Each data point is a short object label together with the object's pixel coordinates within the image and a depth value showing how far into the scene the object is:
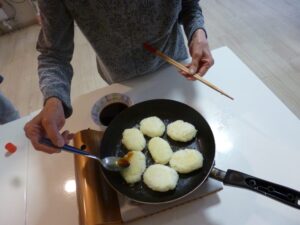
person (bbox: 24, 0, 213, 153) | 0.67
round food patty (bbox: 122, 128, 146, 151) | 0.66
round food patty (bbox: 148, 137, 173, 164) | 0.62
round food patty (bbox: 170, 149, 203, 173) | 0.59
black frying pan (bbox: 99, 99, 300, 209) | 0.49
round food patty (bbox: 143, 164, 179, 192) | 0.57
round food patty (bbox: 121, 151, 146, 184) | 0.60
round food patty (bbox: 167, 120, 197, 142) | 0.65
